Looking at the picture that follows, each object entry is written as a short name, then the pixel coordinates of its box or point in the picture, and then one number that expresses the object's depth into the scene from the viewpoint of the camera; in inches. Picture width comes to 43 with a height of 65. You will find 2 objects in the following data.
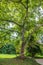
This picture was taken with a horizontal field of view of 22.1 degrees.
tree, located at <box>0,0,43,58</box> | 261.5
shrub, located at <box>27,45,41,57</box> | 392.3
